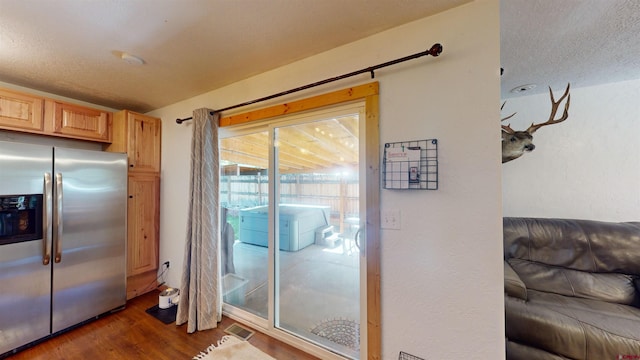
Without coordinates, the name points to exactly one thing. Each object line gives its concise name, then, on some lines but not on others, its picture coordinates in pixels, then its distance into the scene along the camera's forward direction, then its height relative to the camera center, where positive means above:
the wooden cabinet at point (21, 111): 1.94 +0.67
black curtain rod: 1.24 +0.76
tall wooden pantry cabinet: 2.57 -0.14
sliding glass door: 1.75 -0.44
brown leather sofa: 1.34 -0.89
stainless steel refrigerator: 1.75 -0.52
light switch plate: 1.44 -0.26
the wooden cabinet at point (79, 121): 2.21 +0.68
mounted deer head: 2.06 +0.37
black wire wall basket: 1.34 +0.11
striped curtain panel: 2.06 -0.56
